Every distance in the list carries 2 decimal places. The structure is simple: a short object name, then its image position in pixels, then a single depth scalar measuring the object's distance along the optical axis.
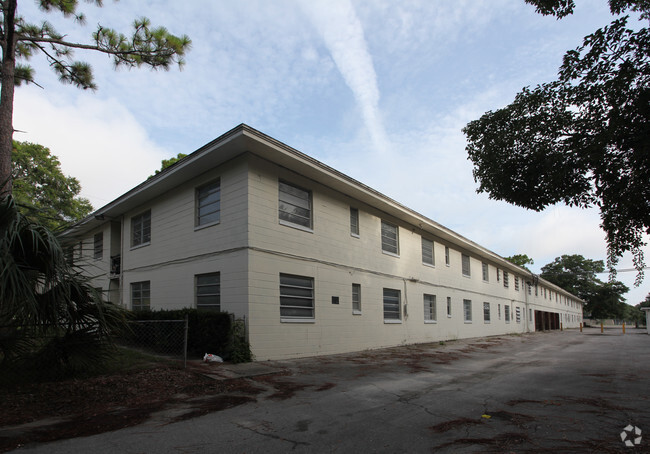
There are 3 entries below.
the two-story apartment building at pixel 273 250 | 11.38
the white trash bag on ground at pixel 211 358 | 9.97
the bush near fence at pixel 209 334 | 10.48
